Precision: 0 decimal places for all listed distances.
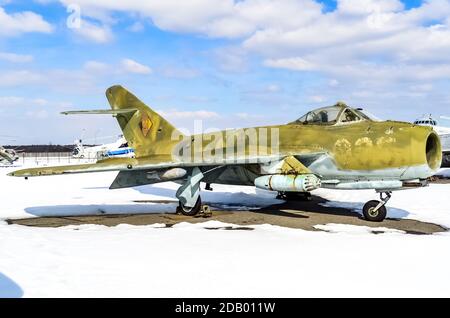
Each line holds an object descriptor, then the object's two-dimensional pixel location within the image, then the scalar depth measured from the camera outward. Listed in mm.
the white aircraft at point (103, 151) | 55219
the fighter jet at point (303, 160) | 10641
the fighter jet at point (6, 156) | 43188
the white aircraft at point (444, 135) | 25673
